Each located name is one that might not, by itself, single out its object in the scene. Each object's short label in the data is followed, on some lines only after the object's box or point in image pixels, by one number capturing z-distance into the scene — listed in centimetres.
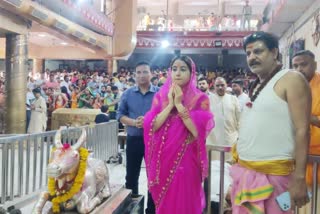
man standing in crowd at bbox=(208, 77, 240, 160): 305
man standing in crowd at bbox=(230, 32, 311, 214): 110
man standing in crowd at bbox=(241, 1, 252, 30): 1191
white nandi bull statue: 146
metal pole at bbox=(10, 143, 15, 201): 228
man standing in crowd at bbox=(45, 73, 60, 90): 703
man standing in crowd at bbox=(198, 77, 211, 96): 384
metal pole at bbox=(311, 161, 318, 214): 157
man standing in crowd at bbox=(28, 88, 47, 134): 526
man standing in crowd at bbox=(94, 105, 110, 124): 445
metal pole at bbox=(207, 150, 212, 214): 190
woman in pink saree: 171
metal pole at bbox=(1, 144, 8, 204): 223
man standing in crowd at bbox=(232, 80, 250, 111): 404
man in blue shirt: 220
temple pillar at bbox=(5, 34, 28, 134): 482
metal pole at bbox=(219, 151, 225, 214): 179
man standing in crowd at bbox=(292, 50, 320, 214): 161
